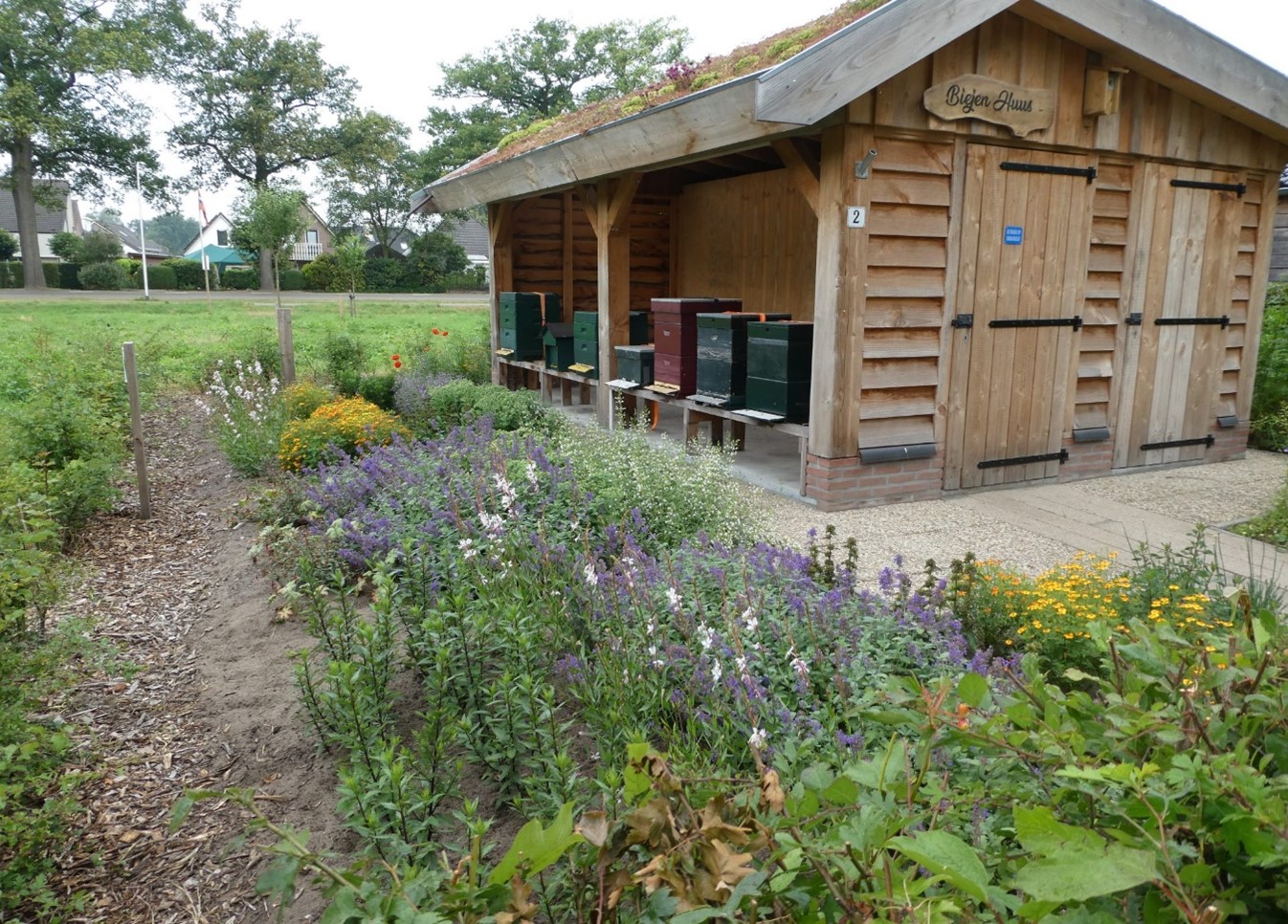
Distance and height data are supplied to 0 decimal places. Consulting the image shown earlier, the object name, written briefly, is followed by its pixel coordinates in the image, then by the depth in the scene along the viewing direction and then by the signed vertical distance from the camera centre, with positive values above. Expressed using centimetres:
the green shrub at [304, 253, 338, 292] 4456 +75
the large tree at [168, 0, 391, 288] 4966 +982
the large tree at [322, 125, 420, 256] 5188 +620
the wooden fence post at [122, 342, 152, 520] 668 -107
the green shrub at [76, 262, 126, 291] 4034 +42
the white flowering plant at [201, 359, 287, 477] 789 -122
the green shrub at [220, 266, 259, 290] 4697 +46
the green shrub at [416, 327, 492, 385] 1281 -97
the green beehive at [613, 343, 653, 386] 915 -71
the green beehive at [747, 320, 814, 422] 706 -55
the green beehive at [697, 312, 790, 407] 776 -51
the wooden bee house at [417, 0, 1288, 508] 642 +60
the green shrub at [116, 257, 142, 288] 4178 +61
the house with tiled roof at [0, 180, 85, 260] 6250 +448
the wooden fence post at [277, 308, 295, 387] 1005 -63
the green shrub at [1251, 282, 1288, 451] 945 -86
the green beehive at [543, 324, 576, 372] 1098 -65
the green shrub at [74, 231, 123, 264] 4425 +181
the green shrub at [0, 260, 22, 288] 4230 +45
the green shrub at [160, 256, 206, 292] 4503 +56
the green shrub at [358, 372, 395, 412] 1075 -116
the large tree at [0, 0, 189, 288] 4031 +860
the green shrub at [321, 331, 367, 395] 1105 -92
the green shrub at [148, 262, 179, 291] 4384 +48
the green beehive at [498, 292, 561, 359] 1161 -34
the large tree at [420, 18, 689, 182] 5353 +1250
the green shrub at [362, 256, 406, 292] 4691 +74
